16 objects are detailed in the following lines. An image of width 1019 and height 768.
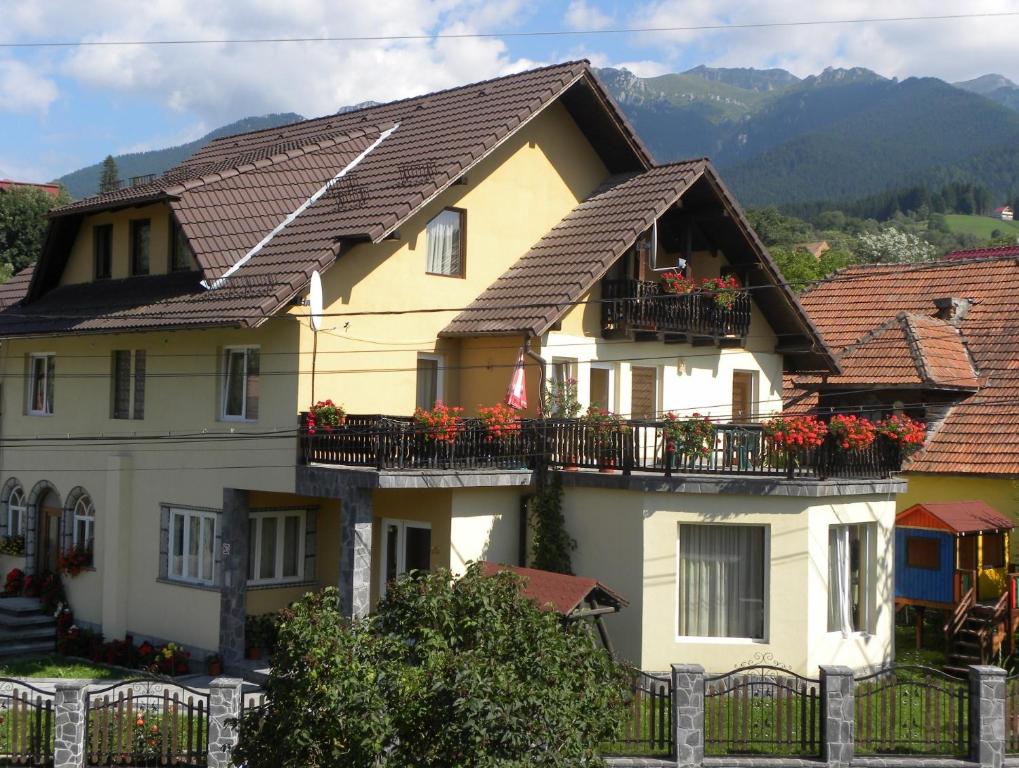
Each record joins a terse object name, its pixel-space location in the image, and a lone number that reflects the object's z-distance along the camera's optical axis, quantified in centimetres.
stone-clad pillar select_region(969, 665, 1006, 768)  1716
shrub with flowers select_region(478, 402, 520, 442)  2170
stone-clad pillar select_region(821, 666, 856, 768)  1708
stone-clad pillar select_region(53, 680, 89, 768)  1664
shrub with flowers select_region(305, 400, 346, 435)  2142
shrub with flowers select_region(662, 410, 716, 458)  2131
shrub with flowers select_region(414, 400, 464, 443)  2077
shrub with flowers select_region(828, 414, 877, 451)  2153
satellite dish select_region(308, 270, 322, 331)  2123
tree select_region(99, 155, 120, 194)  10641
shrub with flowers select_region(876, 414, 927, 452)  2231
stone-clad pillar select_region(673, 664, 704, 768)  1689
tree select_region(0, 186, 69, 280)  6881
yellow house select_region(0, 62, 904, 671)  2130
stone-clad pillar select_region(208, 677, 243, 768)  1655
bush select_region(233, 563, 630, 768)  1124
